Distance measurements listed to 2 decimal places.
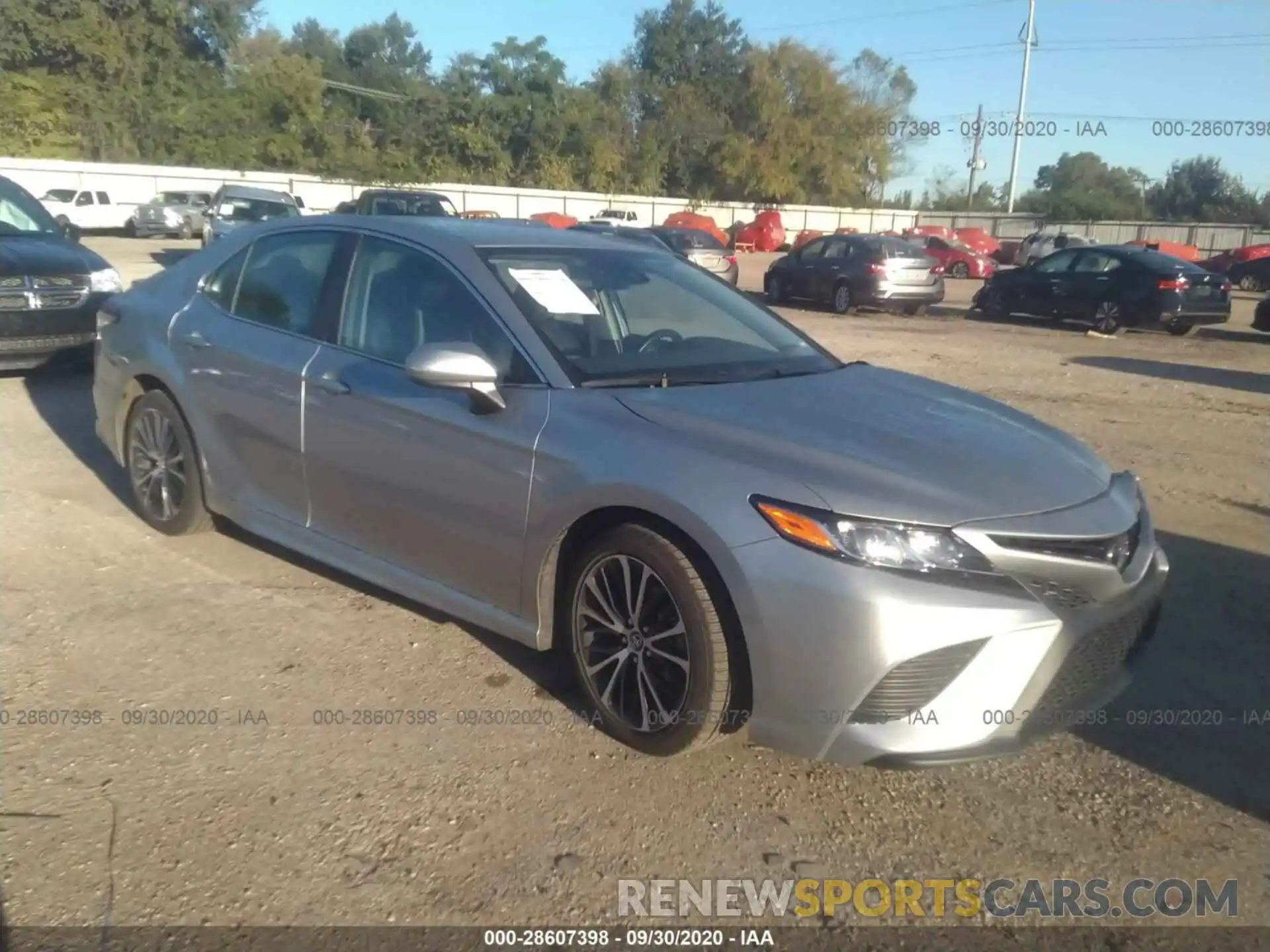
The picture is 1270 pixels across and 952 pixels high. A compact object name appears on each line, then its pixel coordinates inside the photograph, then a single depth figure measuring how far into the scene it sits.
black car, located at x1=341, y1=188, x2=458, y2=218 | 21.36
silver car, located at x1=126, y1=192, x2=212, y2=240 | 34.12
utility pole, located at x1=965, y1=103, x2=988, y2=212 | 64.75
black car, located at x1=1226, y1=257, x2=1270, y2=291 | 29.20
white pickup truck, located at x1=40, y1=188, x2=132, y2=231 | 34.56
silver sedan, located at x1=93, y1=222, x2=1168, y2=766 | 2.86
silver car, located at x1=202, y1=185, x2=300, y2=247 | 23.34
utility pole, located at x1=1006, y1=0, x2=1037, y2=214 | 54.81
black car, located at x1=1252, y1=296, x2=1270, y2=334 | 16.02
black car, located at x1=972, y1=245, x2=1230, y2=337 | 16.84
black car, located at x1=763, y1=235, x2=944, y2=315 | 18.95
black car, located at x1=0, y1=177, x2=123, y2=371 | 8.18
